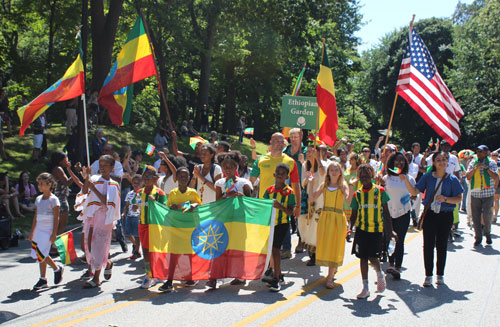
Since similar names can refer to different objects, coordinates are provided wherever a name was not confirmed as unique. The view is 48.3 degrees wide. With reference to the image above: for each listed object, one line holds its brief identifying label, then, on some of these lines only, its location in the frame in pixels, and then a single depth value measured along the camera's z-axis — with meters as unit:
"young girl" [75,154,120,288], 8.04
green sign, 10.35
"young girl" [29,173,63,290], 7.89
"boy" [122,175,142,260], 9.95
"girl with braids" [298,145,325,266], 9.25
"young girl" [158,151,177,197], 10.04
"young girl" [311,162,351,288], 7.98
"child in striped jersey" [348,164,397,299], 7.58
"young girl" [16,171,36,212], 14.48
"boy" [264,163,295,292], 7.73
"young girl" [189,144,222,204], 8.80
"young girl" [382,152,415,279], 8.59
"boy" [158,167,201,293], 7.98
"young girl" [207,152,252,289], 8.11
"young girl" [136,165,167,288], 7.87
